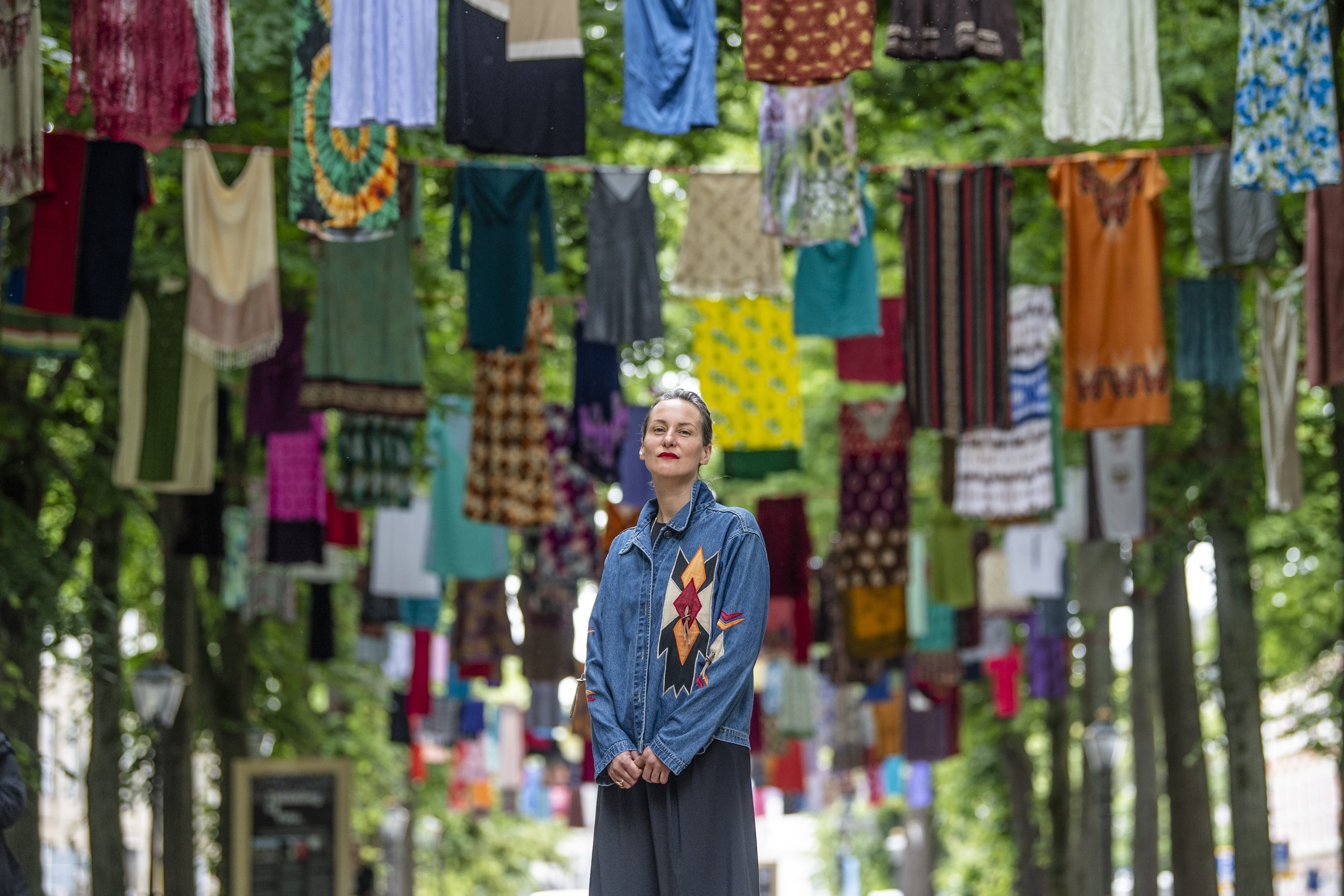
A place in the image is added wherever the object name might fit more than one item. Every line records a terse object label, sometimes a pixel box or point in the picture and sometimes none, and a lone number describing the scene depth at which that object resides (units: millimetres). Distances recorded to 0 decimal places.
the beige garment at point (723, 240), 14938
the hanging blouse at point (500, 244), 14539
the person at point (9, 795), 8281
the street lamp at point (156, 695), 16828
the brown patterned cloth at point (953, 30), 11859
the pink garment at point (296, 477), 19141
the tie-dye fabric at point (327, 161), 12344
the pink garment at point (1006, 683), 29672
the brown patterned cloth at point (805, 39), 11906
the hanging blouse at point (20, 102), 11609
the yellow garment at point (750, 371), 17062
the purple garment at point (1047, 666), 27078
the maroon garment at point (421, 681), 26812
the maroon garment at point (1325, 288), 13672
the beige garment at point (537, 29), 12219
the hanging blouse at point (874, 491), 20484
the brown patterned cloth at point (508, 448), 17812
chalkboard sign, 17344
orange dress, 14453
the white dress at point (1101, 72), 12398
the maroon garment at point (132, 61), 11836
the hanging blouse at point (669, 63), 12352
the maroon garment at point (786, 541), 21500
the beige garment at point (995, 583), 25547
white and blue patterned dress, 12336
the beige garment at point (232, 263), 14133
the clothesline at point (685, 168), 13812
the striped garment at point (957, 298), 14680
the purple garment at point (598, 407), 17547
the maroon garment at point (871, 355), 17219
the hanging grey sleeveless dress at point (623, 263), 14906
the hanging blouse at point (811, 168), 13398
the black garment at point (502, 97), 12227
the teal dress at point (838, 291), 14891
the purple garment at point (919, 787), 38656
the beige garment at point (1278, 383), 15734
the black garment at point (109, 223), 13758
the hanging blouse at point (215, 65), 12039
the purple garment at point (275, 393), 17047
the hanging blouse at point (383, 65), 11914
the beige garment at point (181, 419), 16172
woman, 5988
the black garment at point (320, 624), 23422
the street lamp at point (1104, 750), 21266
